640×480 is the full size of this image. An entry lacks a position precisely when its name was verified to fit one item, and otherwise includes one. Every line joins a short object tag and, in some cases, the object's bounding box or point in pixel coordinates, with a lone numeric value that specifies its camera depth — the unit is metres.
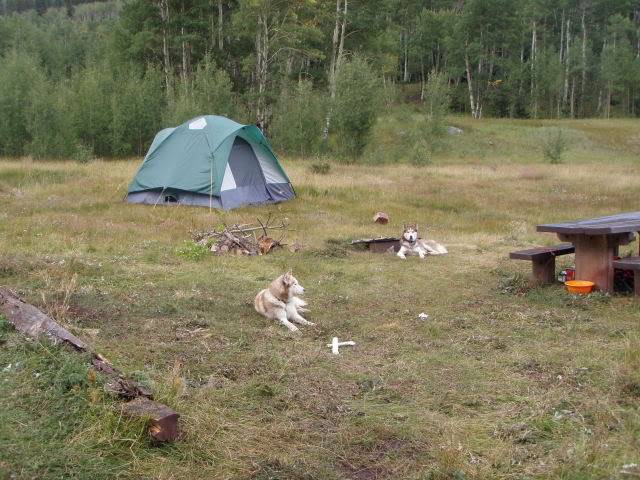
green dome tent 15.05
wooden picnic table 7.70
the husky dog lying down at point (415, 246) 10.84
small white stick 5.82
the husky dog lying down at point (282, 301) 6.87
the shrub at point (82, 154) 21.67
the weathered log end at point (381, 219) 14.36
